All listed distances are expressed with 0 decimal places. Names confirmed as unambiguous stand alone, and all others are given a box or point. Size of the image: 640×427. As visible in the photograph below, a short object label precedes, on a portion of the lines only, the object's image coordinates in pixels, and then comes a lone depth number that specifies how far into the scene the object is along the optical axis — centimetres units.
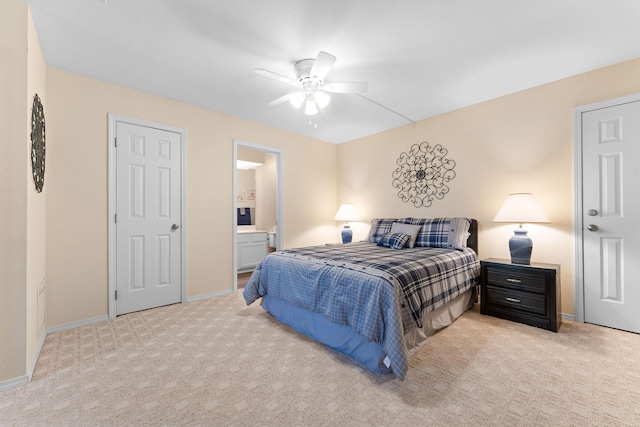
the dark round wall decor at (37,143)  198
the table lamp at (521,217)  270
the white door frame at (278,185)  419
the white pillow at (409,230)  342
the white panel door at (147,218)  294
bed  185
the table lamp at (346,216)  461
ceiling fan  217
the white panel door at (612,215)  243
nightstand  248
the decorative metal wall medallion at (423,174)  377
